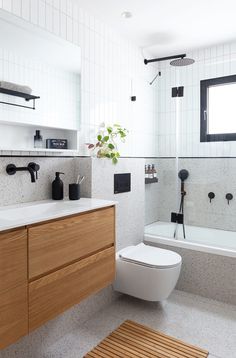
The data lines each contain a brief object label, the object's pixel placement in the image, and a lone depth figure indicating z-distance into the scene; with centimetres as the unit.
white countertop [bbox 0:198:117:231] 130
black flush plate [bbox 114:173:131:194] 234
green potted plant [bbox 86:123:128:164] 225
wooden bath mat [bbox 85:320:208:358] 171
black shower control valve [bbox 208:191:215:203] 291
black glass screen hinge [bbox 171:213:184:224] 295
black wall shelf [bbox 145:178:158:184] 299
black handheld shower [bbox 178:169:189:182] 303
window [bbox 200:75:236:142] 284
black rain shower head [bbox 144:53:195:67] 271
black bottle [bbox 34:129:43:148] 185
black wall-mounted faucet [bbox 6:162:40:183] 170
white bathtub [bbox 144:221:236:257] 243
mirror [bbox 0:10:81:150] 167
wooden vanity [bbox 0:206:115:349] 125
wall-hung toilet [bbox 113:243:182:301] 205
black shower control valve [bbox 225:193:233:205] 282
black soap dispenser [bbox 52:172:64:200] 196
